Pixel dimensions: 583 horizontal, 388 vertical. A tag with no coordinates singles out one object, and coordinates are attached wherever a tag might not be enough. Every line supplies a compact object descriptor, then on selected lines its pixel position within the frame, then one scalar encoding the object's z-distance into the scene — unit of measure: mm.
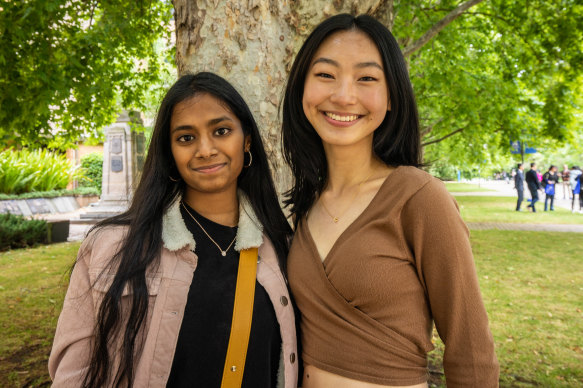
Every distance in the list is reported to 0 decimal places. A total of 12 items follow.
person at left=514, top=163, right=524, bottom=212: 19359
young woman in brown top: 1609
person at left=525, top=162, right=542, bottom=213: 18500
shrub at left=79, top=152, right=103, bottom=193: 26484
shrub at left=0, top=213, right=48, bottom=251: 11516
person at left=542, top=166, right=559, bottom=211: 19344
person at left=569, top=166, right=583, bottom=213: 19453
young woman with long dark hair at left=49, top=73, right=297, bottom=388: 1715
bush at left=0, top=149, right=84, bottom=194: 17984
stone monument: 16047
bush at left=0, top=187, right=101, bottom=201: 17256
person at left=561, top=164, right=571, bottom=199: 27866
